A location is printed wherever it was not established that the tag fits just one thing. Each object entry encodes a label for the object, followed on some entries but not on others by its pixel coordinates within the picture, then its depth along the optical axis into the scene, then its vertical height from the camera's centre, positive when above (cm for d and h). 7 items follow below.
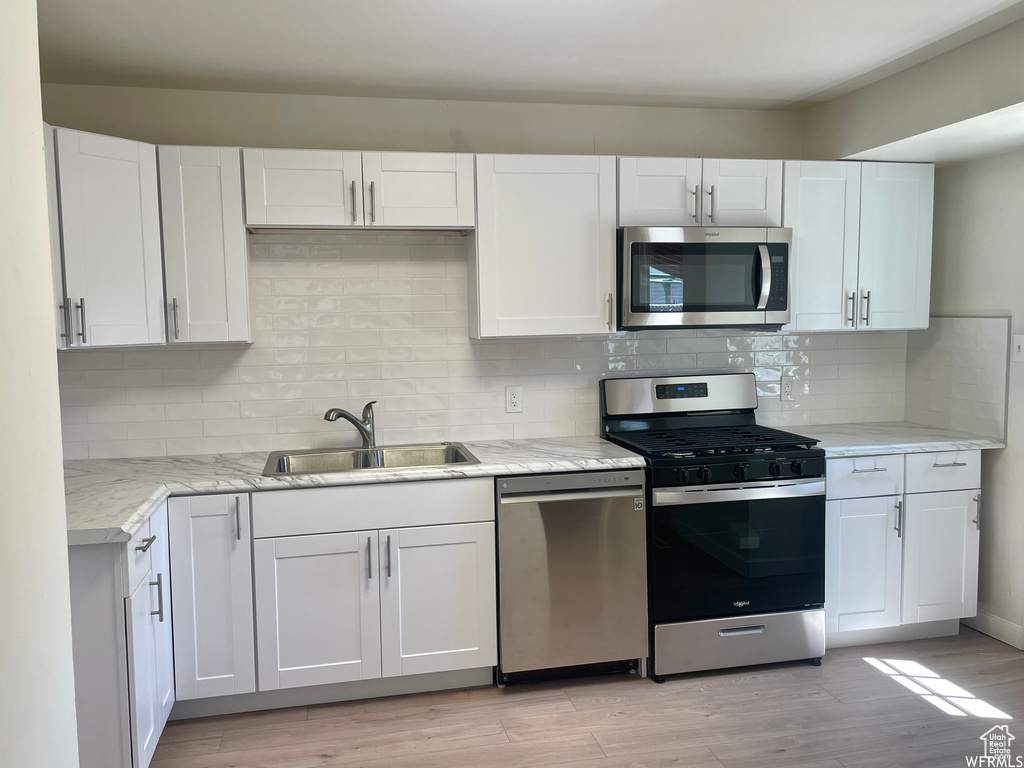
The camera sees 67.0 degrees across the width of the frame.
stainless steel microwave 328 +26
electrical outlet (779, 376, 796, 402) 389 -27
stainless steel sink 334 -52
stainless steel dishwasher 302 -91
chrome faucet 337 -37
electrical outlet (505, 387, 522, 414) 361 -28
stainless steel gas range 312 -88
